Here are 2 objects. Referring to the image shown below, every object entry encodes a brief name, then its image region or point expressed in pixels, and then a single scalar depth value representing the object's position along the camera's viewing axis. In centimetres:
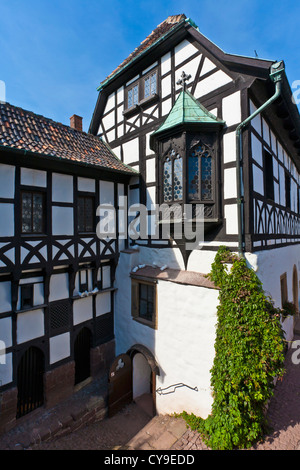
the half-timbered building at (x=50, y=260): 634
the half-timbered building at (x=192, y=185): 640
